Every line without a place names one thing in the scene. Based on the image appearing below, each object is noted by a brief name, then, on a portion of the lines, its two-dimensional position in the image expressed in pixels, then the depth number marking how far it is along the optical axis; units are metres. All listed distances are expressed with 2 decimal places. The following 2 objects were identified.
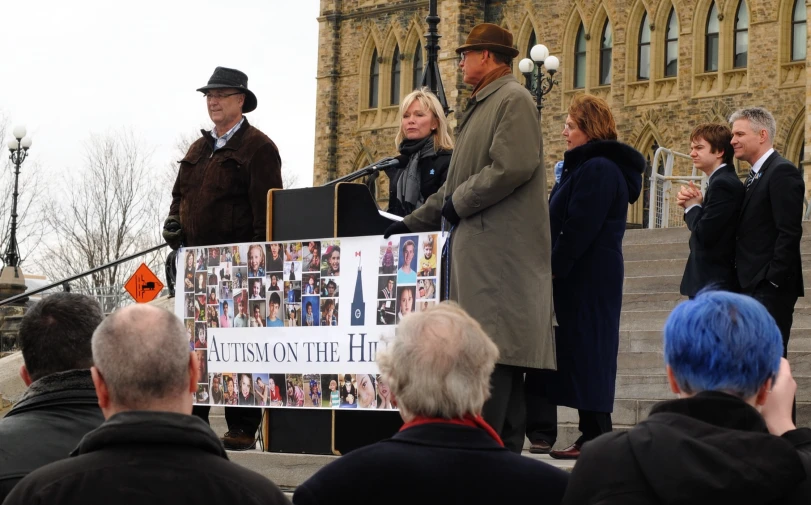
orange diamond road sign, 23.12
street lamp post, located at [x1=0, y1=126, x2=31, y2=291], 30.84
